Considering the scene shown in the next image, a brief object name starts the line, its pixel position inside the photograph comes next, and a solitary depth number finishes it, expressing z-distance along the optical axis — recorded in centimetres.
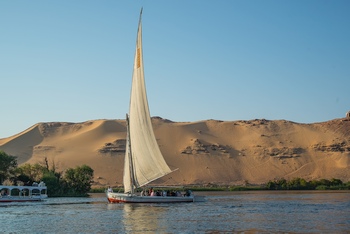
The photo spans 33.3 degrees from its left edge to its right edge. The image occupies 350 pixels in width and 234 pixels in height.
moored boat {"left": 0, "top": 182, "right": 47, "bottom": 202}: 4829
